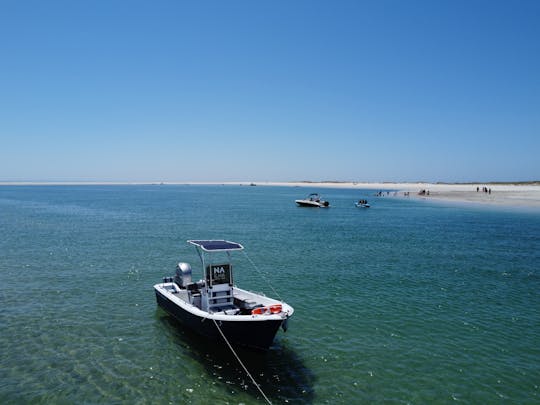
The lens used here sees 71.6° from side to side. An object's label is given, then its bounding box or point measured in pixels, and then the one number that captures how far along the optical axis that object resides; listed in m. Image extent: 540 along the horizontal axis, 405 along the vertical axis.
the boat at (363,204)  88.94
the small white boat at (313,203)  90.50
